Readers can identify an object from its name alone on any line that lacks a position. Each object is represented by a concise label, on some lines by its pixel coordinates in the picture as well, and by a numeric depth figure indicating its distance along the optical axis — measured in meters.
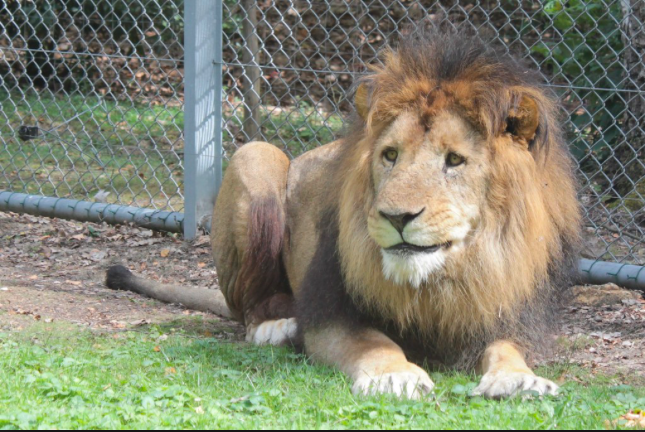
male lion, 5.94
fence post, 11.35
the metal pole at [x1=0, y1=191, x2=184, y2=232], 12.45
